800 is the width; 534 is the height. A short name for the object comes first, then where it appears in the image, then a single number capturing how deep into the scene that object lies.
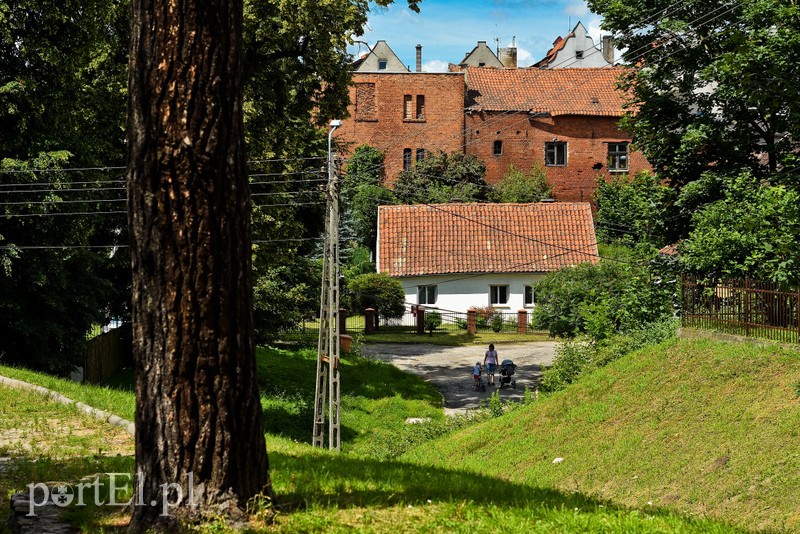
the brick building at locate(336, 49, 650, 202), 73.25
